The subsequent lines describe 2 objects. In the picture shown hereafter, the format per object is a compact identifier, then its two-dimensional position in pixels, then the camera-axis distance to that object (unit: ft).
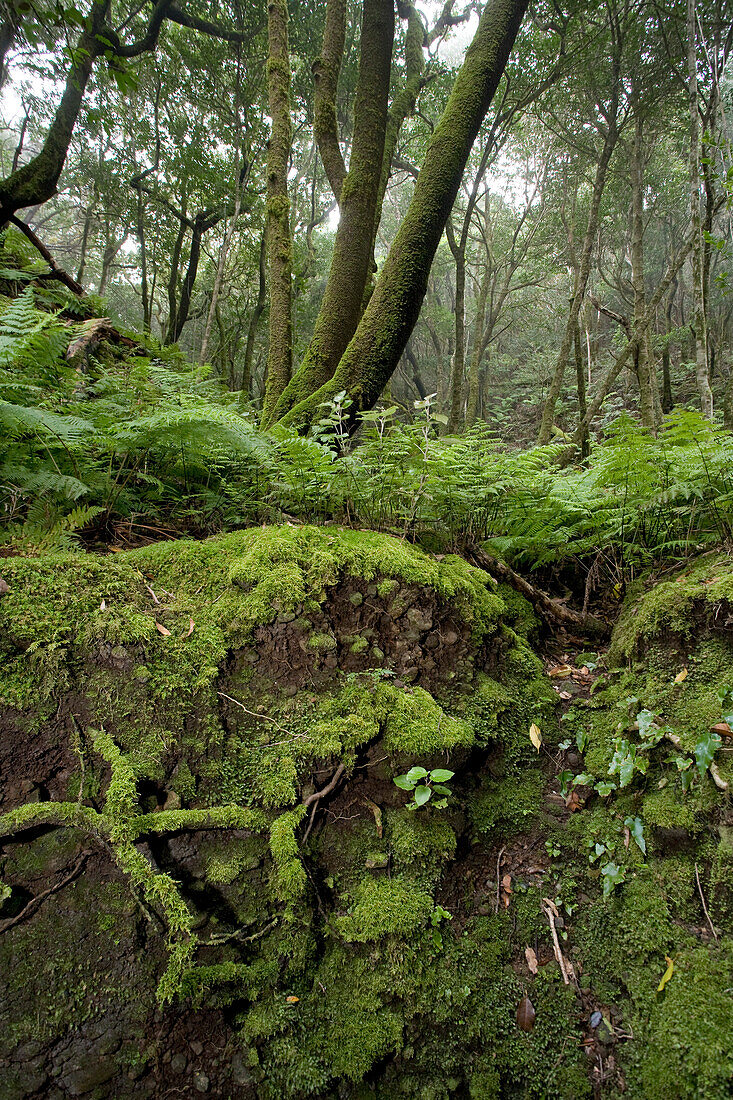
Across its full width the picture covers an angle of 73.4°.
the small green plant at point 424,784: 6.67
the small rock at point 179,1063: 4.91
